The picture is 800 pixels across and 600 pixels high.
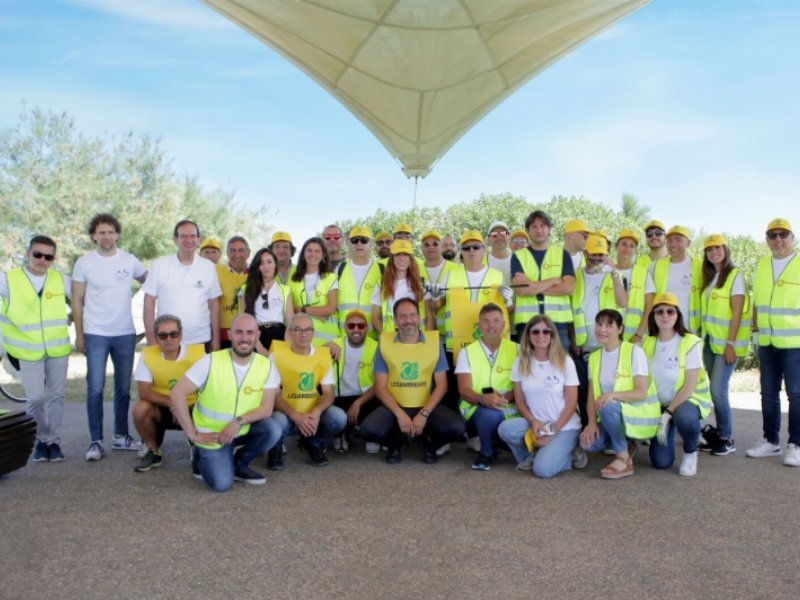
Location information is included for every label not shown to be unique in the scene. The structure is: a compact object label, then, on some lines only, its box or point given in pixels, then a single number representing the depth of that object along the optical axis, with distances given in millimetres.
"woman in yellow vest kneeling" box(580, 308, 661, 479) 5777
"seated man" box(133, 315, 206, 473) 5820
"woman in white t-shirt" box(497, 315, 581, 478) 5828
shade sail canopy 9711
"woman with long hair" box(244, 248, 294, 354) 6602
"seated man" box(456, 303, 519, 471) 6066
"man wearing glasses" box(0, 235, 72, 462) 6203
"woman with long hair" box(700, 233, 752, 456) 6434
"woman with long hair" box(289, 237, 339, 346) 6762
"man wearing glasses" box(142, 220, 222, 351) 6418
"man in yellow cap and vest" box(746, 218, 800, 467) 6117
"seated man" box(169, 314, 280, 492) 5285
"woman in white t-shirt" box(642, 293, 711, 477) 5793
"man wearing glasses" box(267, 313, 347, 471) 5973
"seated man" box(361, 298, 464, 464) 6117
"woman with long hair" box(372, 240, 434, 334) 6641
